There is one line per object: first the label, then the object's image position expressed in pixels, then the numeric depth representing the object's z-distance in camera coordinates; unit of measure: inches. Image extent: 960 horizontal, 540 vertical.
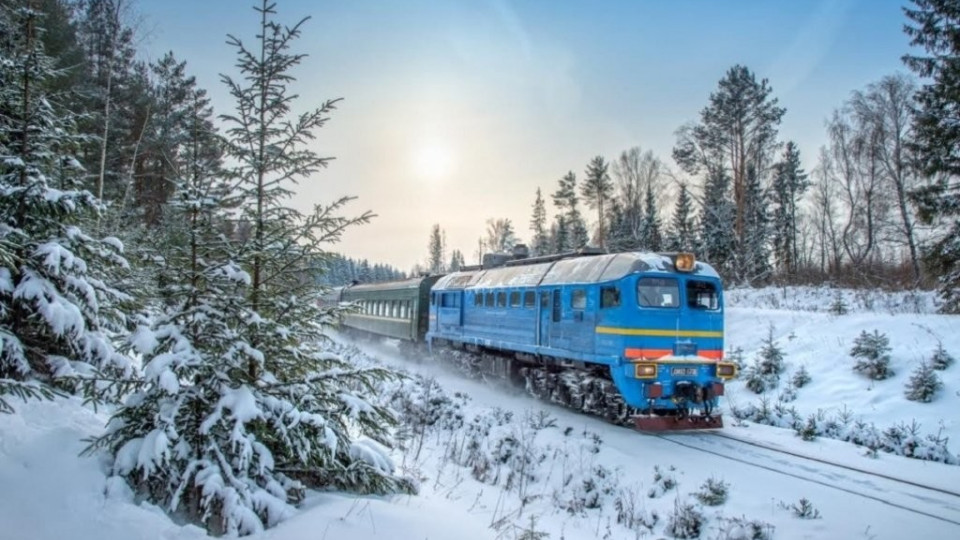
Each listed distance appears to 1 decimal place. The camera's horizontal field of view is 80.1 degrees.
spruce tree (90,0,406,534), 161.9
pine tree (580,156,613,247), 1809.8
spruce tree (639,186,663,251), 1553.9
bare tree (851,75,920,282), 1083.3
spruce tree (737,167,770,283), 1174.1
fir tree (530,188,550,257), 2615.7
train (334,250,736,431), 393.4
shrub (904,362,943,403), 409.7
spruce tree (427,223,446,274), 3661.4
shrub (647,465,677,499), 276.4
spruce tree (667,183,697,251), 1553.9
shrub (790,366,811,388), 506.6
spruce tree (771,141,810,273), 1710.1
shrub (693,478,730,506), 255.4
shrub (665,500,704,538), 233.8
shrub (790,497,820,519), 233.9
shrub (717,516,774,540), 216.8
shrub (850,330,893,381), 468.8
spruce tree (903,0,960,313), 576.7
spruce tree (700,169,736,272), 1229.1
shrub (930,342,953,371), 438.6
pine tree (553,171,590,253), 1959.9
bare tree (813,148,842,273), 1463.3
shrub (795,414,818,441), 367.2
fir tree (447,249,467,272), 3751.5
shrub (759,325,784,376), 545.3
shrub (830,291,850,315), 629.6
